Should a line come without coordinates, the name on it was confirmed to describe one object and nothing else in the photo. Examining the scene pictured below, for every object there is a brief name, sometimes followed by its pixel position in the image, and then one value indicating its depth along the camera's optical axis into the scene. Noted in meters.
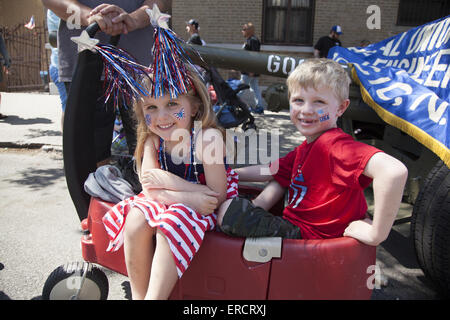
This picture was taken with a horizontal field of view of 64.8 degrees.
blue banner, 1.63
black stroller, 4.17
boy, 1.25
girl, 1.29
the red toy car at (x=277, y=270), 1.24
